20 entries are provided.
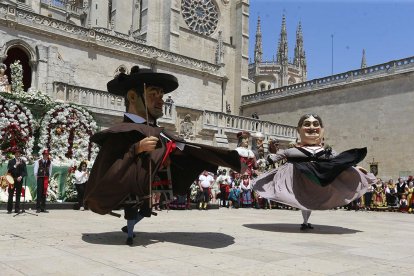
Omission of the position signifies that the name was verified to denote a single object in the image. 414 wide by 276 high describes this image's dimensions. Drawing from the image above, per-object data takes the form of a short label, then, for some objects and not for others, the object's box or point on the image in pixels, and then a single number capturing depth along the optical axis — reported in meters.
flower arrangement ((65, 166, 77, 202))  13.26
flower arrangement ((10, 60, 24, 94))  15.23
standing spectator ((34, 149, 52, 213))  10.91
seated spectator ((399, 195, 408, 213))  17.27
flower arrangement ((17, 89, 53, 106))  14.24
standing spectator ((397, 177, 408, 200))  18.30
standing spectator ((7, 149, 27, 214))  10.30
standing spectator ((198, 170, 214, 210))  14.38
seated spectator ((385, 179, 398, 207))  18.75
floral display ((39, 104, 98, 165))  14.30
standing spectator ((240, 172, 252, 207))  16.42
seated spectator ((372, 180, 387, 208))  18.00
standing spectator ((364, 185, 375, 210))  17.88
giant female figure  7.35
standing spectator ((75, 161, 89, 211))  12.64
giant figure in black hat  5.41
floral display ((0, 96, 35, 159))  13.30
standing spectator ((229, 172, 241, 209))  16.25
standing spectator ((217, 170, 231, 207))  16.69
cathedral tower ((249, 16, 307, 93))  64.82
